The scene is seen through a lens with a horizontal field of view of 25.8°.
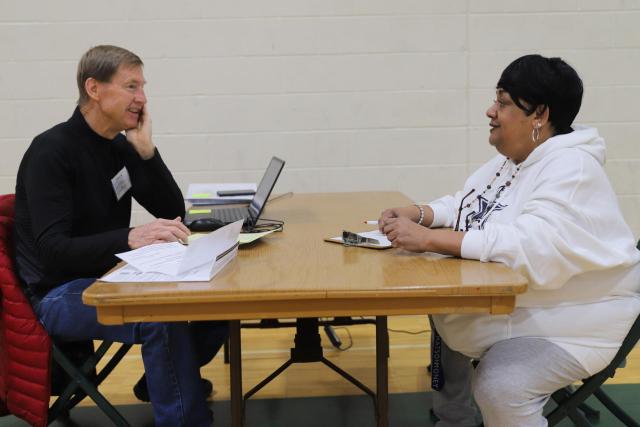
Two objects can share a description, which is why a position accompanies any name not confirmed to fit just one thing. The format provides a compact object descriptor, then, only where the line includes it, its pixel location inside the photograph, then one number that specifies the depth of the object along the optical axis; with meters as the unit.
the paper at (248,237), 3.44
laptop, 3.75
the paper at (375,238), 3.41
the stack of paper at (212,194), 4.29
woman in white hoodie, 3.22
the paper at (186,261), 3.13
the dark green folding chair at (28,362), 3.50
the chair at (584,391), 3.31
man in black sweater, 3.41
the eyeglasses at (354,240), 3.44
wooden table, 3.05
